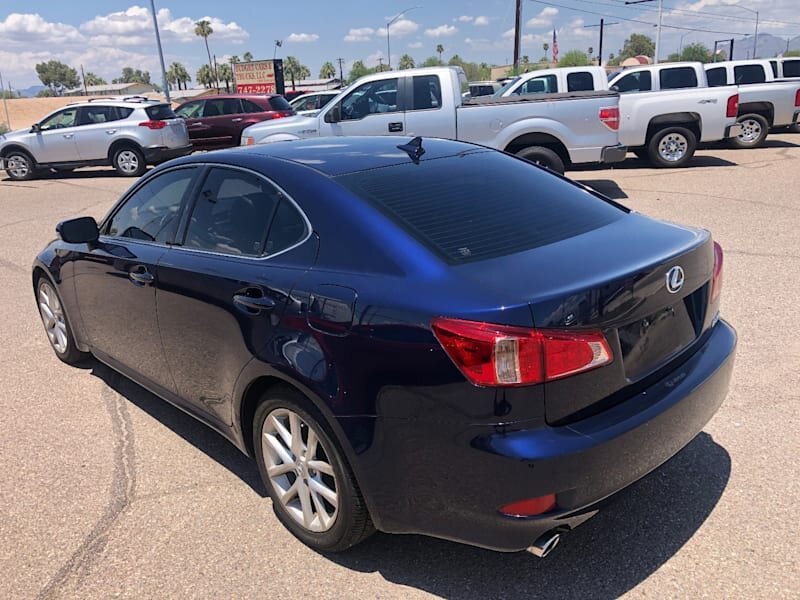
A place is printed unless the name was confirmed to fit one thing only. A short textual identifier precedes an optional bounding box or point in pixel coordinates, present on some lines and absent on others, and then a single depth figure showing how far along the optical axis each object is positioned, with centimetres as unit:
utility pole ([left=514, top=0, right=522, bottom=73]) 3694
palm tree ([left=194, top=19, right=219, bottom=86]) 11081
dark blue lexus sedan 219
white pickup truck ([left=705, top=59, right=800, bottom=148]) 1546
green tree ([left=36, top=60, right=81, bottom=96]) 13788
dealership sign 3309
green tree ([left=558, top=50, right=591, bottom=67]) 8439
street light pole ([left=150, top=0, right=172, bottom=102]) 3103
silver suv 1594
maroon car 1819
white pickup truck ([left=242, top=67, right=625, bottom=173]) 1034
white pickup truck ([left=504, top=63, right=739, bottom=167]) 1265
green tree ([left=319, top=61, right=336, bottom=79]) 12447
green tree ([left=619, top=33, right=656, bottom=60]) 12581
